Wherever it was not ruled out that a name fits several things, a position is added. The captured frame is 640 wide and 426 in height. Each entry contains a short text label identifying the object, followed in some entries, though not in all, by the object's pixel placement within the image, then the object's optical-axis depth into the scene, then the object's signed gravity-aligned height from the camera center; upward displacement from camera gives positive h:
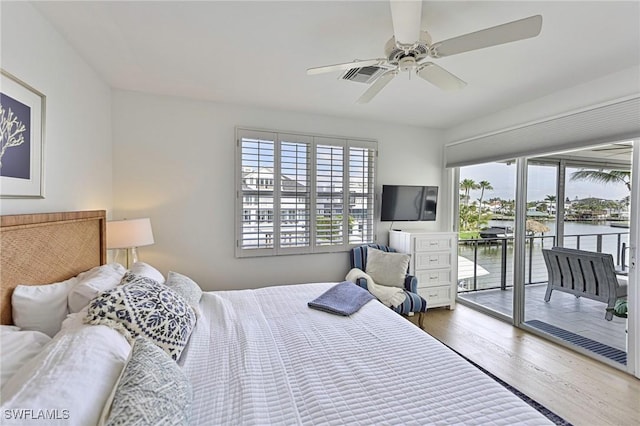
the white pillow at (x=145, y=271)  2.06 -0.44
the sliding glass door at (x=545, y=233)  2.66 -0.19
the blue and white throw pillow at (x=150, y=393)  0.88 -0.60
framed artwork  1.46 +0.36
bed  1.04 -0.75
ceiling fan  1.37 +0.91
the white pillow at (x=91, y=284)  1.57 -0.44
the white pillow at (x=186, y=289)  2.06 -0.58
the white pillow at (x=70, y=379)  0.85 -0.55
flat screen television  3.96 +0.14
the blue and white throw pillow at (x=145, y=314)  1.36 -0.51
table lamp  2.51 -0.22
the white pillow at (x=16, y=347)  1.03 -0.55
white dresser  3.78 -0.63
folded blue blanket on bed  2.14 -0.68
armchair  3.10 -0.82
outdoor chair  2.69 -0.58
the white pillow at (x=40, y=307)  1.40 -0.49
